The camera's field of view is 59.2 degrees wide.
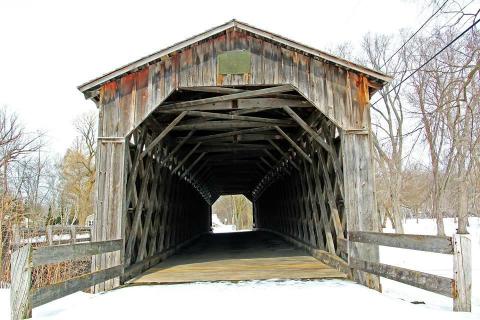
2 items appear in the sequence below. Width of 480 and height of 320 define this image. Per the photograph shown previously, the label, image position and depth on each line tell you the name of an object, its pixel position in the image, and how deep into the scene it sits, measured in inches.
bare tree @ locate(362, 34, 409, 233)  985.9
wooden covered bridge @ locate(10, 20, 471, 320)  276.2
